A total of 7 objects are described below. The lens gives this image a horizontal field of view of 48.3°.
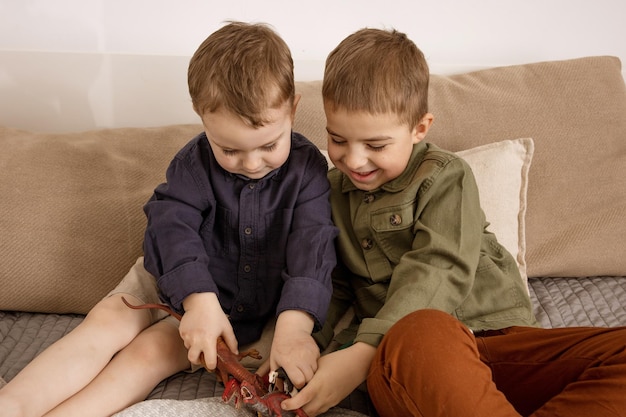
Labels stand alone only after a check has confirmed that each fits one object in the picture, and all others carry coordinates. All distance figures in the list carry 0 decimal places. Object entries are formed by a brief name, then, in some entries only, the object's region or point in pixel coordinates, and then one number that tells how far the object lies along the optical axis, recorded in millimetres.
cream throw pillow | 1469
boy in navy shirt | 1110
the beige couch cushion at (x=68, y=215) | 1464
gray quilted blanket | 1221
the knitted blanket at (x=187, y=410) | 1046
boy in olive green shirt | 967
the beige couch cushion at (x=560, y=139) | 1581
